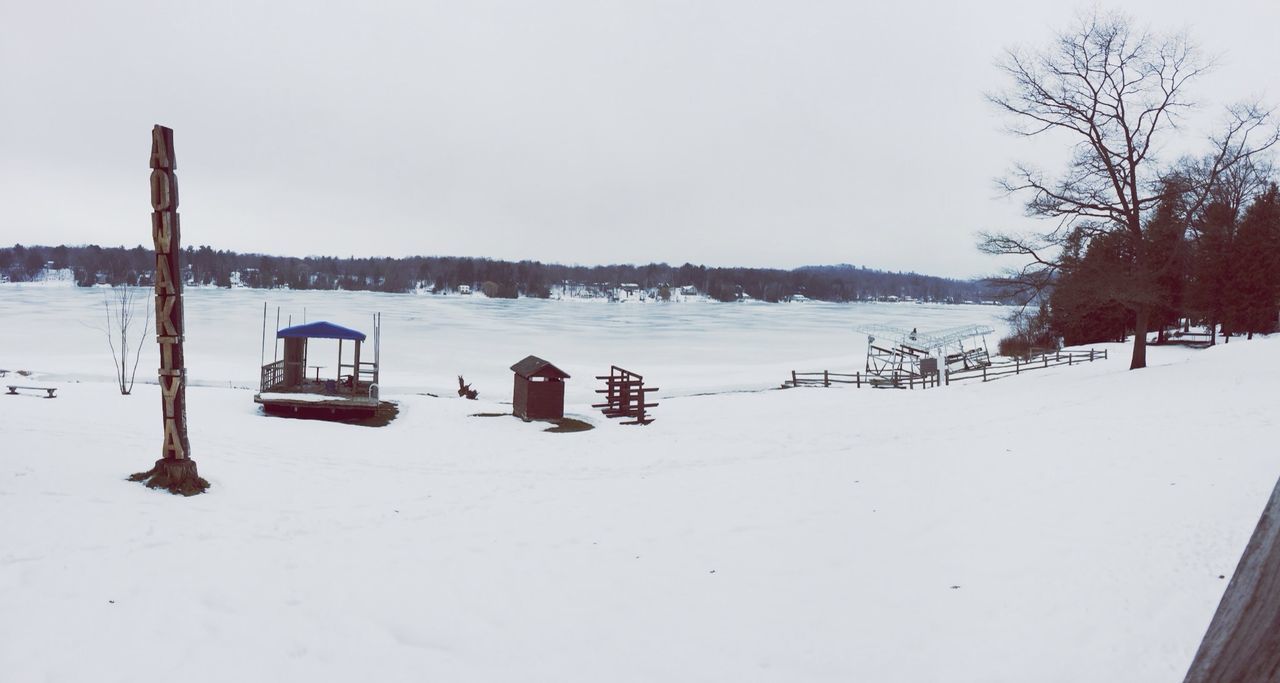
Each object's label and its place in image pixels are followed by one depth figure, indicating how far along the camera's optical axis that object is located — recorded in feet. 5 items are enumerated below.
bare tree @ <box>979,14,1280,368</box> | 76.18
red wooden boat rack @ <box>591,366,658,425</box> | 79.15
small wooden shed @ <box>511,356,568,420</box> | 75.31
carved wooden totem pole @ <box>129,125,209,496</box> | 32.09
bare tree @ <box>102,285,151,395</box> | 103.68
